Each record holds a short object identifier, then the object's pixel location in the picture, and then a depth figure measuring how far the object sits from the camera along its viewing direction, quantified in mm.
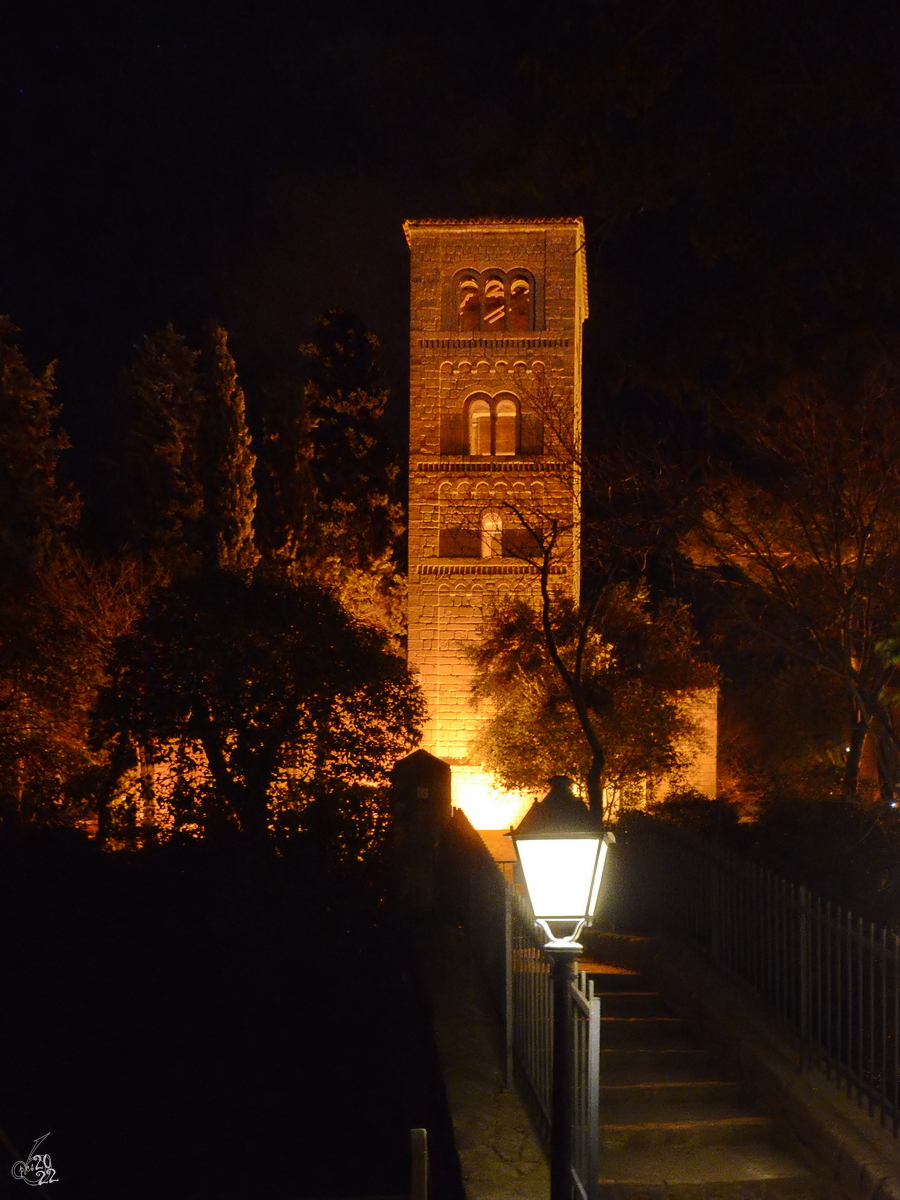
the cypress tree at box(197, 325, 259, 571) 27188
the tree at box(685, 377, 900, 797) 12664
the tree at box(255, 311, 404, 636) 30109
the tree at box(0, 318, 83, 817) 17984
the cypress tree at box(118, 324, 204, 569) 27219
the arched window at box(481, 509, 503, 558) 27109
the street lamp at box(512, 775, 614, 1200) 4953
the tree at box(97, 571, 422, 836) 13492
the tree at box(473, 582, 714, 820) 20500
